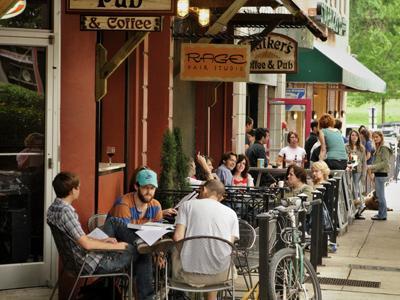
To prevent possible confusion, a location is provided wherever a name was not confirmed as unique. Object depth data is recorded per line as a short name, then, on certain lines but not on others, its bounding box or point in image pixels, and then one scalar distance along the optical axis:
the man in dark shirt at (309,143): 19.61
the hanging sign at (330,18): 29.31
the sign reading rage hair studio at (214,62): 13.50
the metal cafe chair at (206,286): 8.28
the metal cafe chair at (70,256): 8.40
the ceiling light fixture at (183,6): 12.12
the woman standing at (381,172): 18.83
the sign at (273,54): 17.00
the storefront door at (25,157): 9.66
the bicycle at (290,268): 8.66
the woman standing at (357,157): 18.88
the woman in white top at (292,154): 18.69
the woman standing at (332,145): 17.12
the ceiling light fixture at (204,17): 14.01
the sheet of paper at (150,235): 8.51
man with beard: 8.76
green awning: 26.08
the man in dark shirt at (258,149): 18.55
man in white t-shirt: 8.32
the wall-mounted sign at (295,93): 28.61
